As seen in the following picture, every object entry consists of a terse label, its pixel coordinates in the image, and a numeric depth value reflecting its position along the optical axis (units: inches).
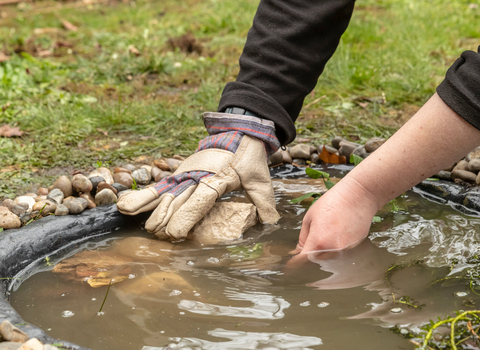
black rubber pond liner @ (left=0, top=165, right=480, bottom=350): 60.1
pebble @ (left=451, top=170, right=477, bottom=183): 81.2
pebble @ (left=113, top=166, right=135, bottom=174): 87.4
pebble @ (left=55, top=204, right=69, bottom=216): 71.3
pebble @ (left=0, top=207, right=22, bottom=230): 66.9
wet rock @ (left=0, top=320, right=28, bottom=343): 41.6
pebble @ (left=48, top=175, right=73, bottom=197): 77.9
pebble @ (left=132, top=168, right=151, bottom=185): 87.4
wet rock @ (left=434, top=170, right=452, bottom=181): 84.4
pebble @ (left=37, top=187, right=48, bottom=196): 79.0
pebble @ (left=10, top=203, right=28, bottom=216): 70.8
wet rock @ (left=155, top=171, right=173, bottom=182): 88.6
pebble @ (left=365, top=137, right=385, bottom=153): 90.6
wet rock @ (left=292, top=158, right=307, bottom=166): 97.6
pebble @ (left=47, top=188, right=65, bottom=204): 75.3
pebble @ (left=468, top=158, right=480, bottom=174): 82.4
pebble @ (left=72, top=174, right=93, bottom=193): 77.3
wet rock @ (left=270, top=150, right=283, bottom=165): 96.5
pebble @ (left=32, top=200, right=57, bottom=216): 71.7
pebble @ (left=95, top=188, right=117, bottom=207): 76.3
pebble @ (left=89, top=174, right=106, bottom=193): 79.4
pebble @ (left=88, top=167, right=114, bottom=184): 84.0
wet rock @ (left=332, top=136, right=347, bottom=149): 100.4
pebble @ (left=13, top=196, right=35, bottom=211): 74.7
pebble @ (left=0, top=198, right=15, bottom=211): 72.2
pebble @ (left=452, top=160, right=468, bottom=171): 84.3
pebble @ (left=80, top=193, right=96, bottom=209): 75.0
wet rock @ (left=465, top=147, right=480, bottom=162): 87.0
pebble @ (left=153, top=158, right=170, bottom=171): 90.3
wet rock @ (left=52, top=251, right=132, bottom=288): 57.2
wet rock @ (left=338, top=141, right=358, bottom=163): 95.4
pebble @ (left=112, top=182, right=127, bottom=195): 81.4
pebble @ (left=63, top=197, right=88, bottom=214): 72.1
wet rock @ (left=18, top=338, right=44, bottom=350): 39.2
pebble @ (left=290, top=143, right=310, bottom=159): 97.4
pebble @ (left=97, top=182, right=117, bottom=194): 77.7
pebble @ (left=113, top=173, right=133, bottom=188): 84.0
